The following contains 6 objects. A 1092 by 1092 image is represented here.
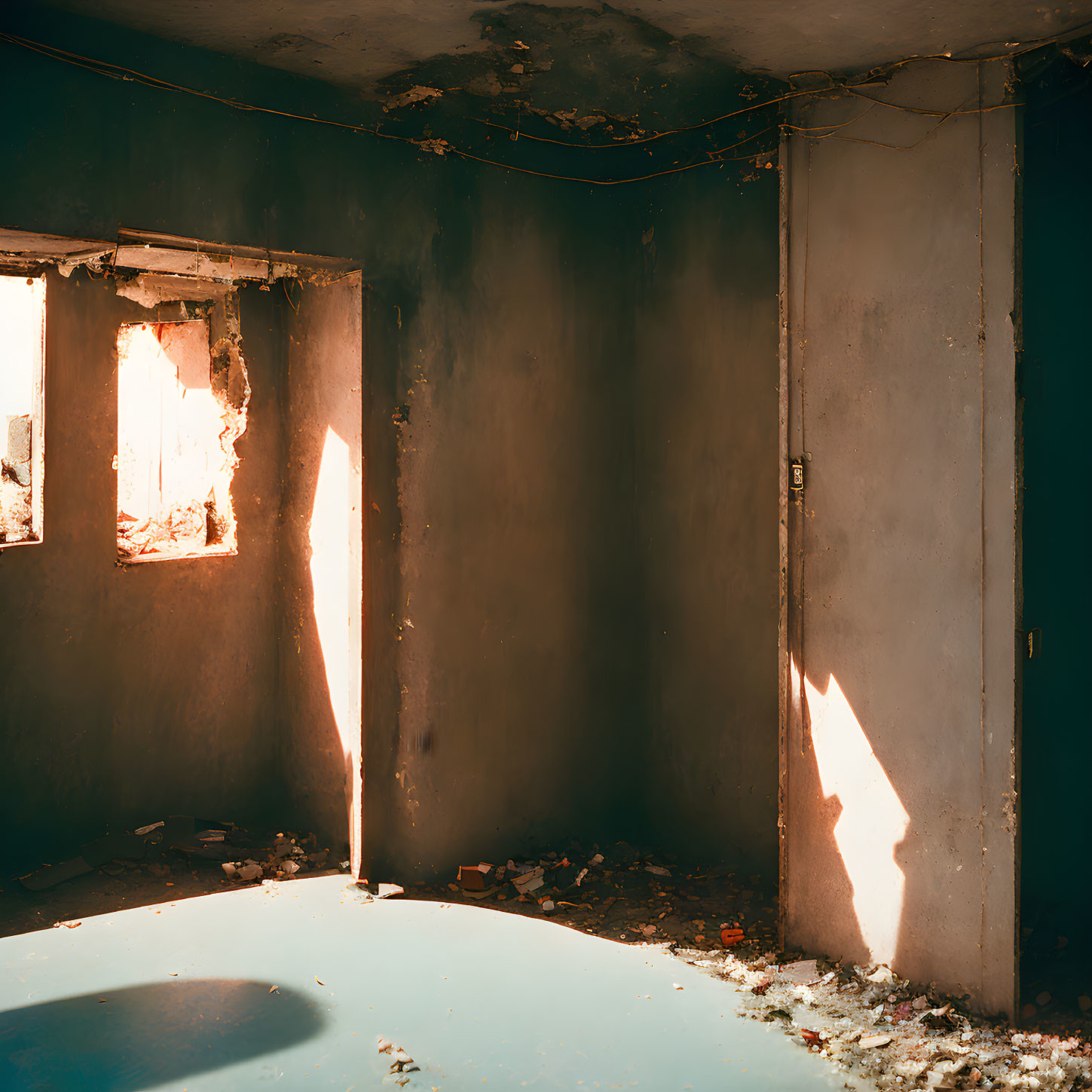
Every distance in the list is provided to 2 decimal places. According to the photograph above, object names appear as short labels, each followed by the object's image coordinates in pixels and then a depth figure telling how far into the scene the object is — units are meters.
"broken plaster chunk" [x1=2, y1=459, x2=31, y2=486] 4.13
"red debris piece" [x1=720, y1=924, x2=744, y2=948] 3.58
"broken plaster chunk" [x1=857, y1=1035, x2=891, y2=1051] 2.91
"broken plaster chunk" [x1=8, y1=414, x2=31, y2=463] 4.13
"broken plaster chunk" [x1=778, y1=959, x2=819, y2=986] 3.30
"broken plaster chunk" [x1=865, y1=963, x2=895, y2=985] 3.24
